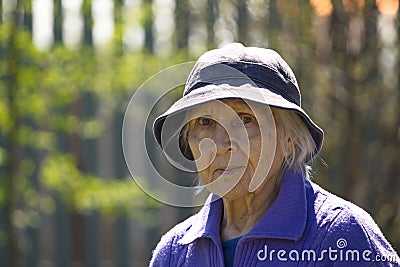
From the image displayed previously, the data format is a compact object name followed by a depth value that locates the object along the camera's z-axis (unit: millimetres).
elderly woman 3568
